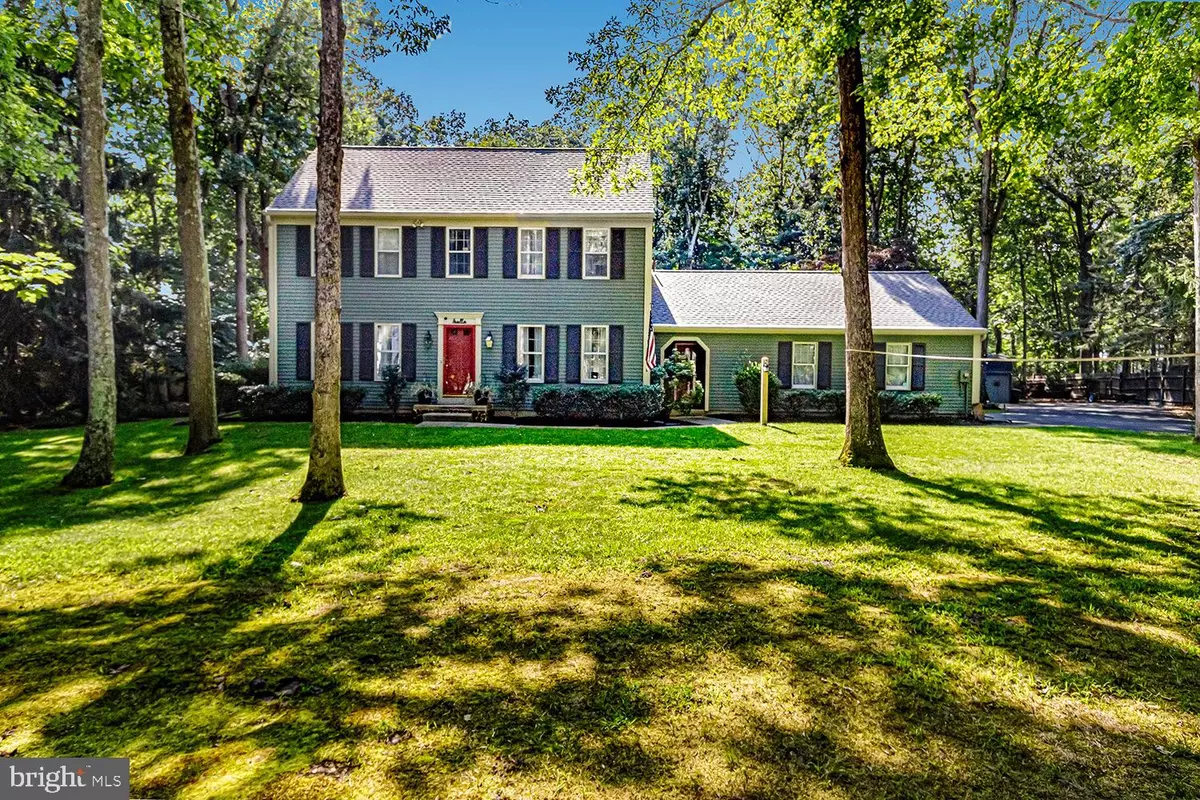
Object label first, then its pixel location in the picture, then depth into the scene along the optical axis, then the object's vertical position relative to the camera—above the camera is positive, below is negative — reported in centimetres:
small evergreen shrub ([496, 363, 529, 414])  1591 -6
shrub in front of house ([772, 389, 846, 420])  1802 -61
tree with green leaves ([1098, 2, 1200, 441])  688 +397
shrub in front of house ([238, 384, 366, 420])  1525 -40
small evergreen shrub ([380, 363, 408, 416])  1596 +0
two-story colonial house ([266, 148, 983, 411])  1683 +278
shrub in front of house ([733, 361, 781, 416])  1784 -7
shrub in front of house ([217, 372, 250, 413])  1628 -5
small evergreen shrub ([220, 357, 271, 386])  1727 +46
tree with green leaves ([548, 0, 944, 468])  807 +491
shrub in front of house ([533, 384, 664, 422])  1543 -47
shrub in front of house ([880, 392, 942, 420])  1786 -62
